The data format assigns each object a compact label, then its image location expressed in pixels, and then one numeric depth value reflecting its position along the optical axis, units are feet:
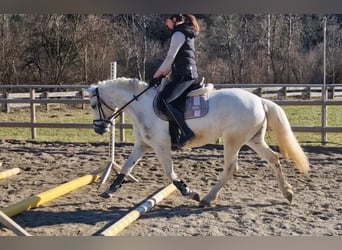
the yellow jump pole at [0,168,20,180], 19.67
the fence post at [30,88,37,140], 31.63
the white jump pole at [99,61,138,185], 18.76
